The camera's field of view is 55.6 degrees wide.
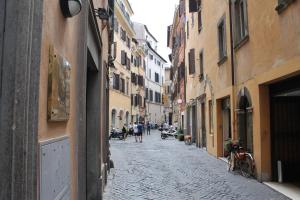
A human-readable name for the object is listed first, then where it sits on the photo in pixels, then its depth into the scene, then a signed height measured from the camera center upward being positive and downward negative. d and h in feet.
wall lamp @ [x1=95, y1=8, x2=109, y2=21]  15.82 +5.95
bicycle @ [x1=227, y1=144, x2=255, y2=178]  24.04 -3.78
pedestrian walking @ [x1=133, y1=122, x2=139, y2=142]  65.75 -2.79
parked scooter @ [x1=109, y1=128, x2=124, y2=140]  73.67 -3.88
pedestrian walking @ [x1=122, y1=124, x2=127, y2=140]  72.19 -3.42
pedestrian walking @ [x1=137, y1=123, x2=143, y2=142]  65.68 -2.57
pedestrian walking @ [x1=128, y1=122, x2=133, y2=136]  87.88 -3.41
